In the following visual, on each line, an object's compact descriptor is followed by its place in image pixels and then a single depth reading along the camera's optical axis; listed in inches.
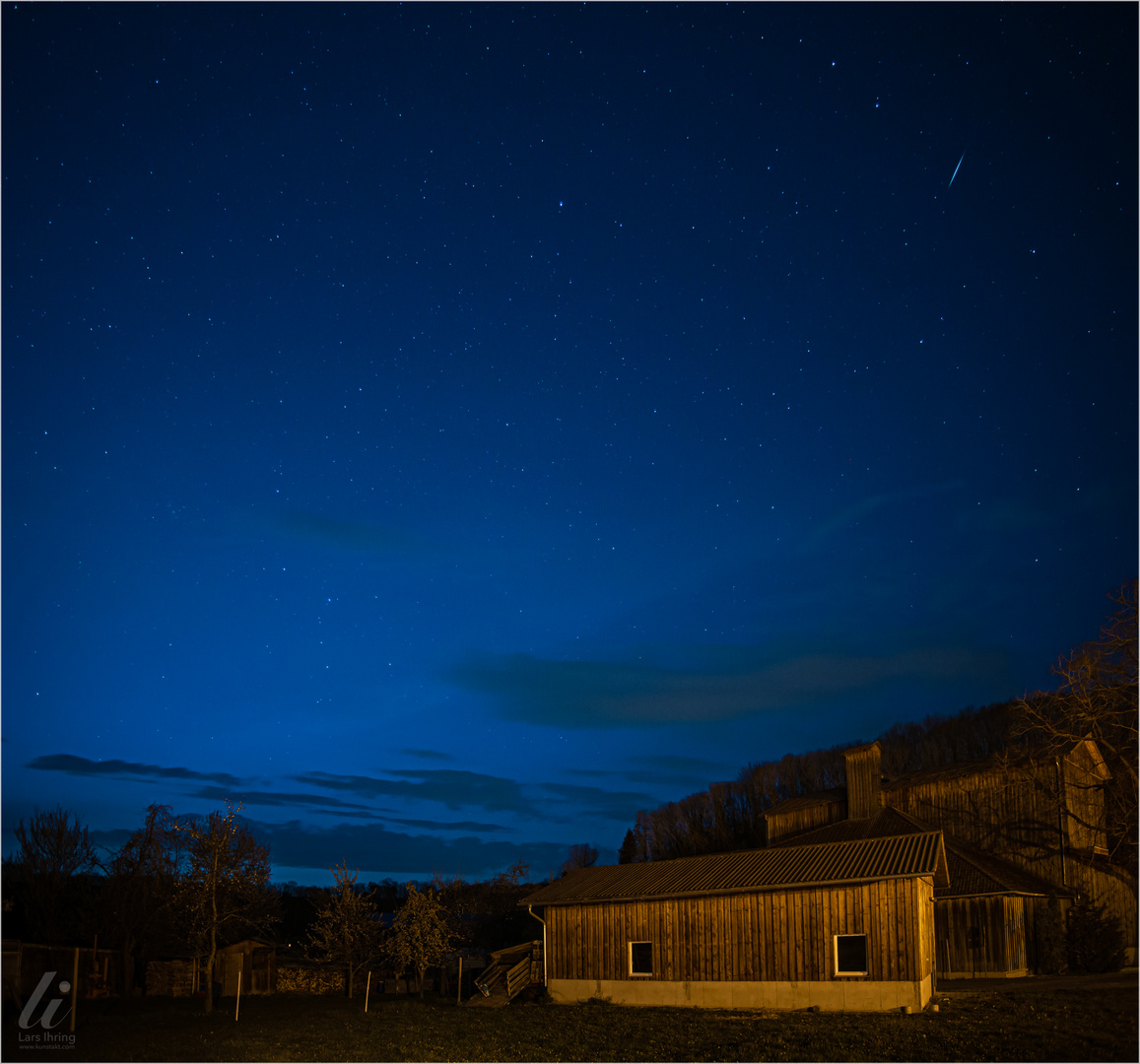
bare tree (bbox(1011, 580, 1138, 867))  1092.5
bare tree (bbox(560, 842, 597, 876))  4419.3
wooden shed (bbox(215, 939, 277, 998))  1893.5
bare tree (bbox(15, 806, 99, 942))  1754.4
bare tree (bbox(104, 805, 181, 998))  1701.5
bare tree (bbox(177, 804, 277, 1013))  1232.2
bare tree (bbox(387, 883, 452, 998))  1379.2
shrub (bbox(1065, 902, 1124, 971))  1175.6
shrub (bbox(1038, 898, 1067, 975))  1185.1
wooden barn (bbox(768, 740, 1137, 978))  1202.6
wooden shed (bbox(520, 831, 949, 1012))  901.8
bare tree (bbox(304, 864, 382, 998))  1558.8
